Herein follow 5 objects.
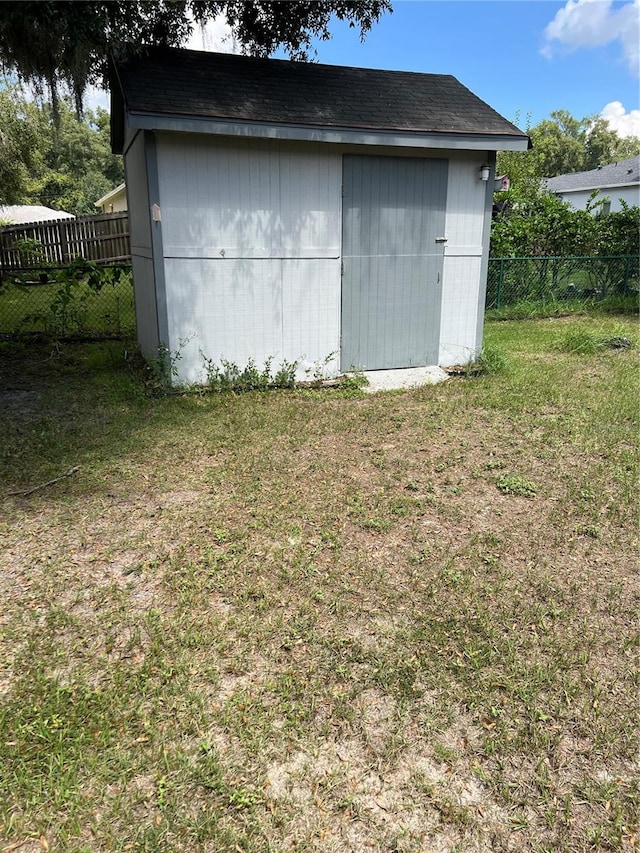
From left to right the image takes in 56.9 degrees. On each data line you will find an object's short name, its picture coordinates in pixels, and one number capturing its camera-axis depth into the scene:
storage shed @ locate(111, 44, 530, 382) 5.71
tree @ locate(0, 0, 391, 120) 4.61
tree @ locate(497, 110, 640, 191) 44.69
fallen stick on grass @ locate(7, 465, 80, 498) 3.83
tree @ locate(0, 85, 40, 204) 12.24
